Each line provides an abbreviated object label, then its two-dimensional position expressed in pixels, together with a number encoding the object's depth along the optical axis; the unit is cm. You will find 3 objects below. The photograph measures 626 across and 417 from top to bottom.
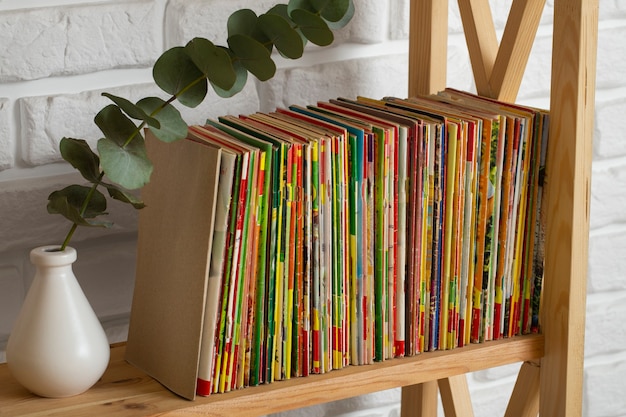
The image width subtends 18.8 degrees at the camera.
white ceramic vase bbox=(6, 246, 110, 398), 169
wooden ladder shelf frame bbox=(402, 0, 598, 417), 180
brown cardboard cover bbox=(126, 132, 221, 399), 169
